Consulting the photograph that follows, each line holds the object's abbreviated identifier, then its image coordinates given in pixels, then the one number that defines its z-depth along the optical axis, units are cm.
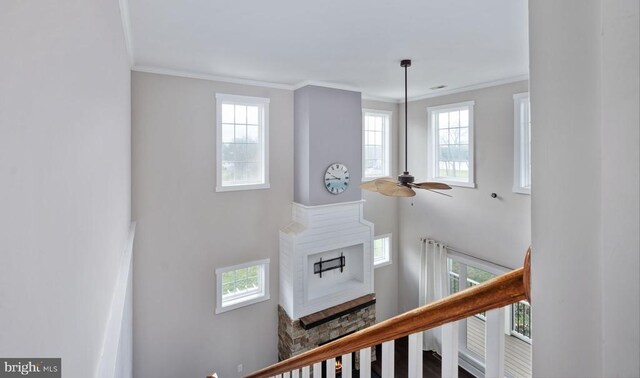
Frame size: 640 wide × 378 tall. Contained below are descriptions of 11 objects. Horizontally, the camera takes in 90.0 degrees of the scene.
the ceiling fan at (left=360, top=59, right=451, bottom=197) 332
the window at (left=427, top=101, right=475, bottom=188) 556
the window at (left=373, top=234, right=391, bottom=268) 669
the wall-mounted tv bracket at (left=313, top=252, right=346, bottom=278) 537
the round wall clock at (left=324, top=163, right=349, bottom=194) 517
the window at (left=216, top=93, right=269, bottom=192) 469
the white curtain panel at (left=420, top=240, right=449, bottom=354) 584
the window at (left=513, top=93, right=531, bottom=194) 475
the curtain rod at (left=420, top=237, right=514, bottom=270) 509
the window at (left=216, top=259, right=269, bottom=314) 477
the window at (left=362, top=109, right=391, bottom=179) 639
